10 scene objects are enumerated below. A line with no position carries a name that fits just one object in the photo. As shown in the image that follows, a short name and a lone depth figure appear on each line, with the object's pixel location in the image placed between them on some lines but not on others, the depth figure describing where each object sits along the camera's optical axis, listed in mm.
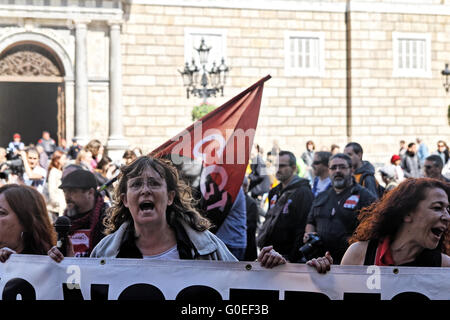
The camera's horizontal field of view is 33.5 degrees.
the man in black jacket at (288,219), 7234
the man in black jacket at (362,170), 8344
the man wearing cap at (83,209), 5489
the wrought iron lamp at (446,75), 24141
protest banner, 3738
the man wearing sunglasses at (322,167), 8586
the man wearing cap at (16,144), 19384
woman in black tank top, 3918
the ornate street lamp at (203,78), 18781
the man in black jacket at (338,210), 6570
